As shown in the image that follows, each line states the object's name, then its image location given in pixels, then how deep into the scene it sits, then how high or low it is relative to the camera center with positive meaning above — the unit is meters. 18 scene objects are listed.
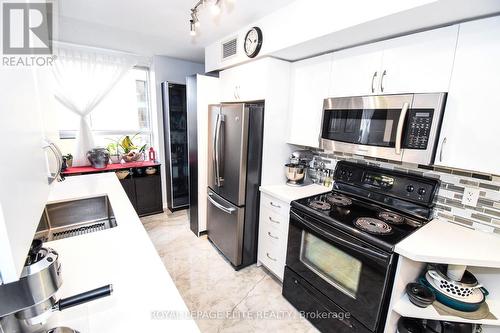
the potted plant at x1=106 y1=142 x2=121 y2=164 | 3.47 -0.52
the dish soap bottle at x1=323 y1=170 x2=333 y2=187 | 2.34 -0.53
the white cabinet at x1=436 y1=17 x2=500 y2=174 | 1.22 +0.17
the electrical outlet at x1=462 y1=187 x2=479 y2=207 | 1.50 -0.42
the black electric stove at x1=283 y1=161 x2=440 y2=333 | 1.40 -0.75
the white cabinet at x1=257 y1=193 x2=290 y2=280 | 2.10 -1.03
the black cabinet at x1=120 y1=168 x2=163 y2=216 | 3.36 -1.08
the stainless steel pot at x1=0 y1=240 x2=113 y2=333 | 0.55 -0.45
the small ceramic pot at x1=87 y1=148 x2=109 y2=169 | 3.07 -0.54
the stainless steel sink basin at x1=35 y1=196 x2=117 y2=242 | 1.61 -0.76
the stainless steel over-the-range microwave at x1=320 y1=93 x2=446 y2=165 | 1.44 +0.01
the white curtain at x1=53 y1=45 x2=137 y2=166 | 2.91 +0.49
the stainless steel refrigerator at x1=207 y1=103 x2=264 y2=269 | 2.19 -0.53
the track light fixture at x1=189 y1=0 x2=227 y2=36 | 1.37 +0.66
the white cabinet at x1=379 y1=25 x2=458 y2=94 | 1.35 +0.41
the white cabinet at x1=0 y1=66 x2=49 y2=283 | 0.40 -0.12
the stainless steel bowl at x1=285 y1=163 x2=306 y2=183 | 2.31 -0.47
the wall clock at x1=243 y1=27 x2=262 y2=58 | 2.05 +0.73
